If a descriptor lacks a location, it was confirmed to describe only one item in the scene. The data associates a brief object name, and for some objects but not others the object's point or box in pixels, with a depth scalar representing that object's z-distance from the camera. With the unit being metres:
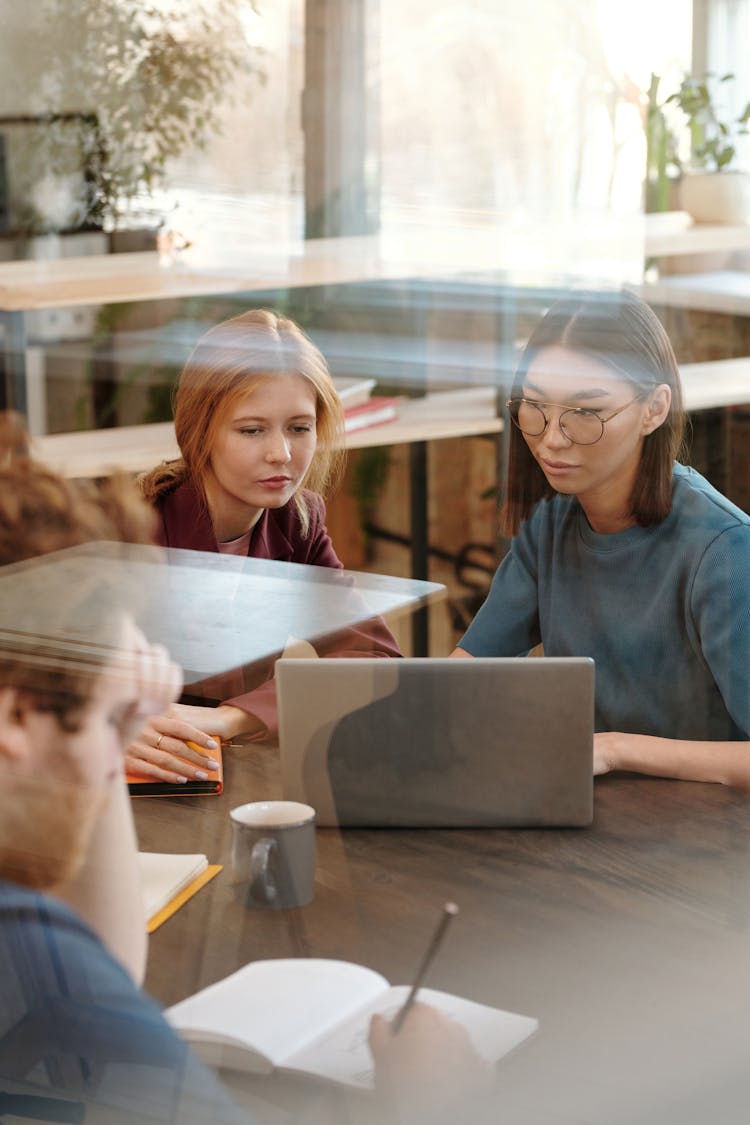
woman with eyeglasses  2.53
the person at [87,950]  2.10
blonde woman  2.41
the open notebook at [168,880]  2.21
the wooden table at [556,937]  2.10
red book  2.55
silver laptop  2.36
